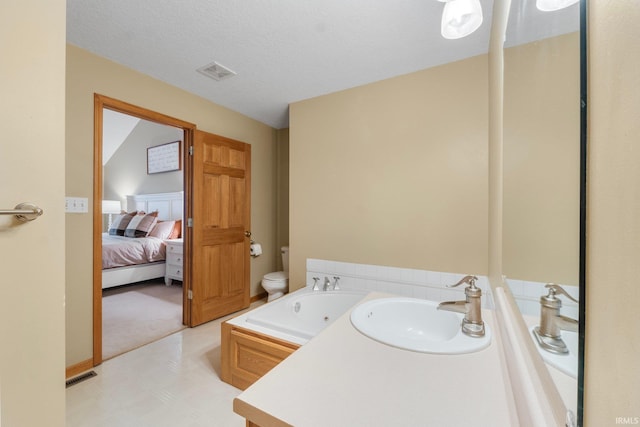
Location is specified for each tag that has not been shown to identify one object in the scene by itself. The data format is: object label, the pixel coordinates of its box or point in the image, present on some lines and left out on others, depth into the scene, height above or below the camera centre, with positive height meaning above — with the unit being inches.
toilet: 118.3 -33.0
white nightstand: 151.9 -29.1
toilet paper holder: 128.2 -18.2
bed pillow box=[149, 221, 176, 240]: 169.8 -11.8
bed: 138.0 -16.6
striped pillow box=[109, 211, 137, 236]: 178.4 -8.3
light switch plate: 71.6 +2.0
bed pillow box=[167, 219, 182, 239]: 173.5 -12.7
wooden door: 101.8 -6.1
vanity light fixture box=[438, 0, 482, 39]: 44.9 +34.8
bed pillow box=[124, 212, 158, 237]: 169.2 -8.5
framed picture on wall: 180.9 +39.1
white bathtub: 63.8 -29.2
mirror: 13.4 +3.3
